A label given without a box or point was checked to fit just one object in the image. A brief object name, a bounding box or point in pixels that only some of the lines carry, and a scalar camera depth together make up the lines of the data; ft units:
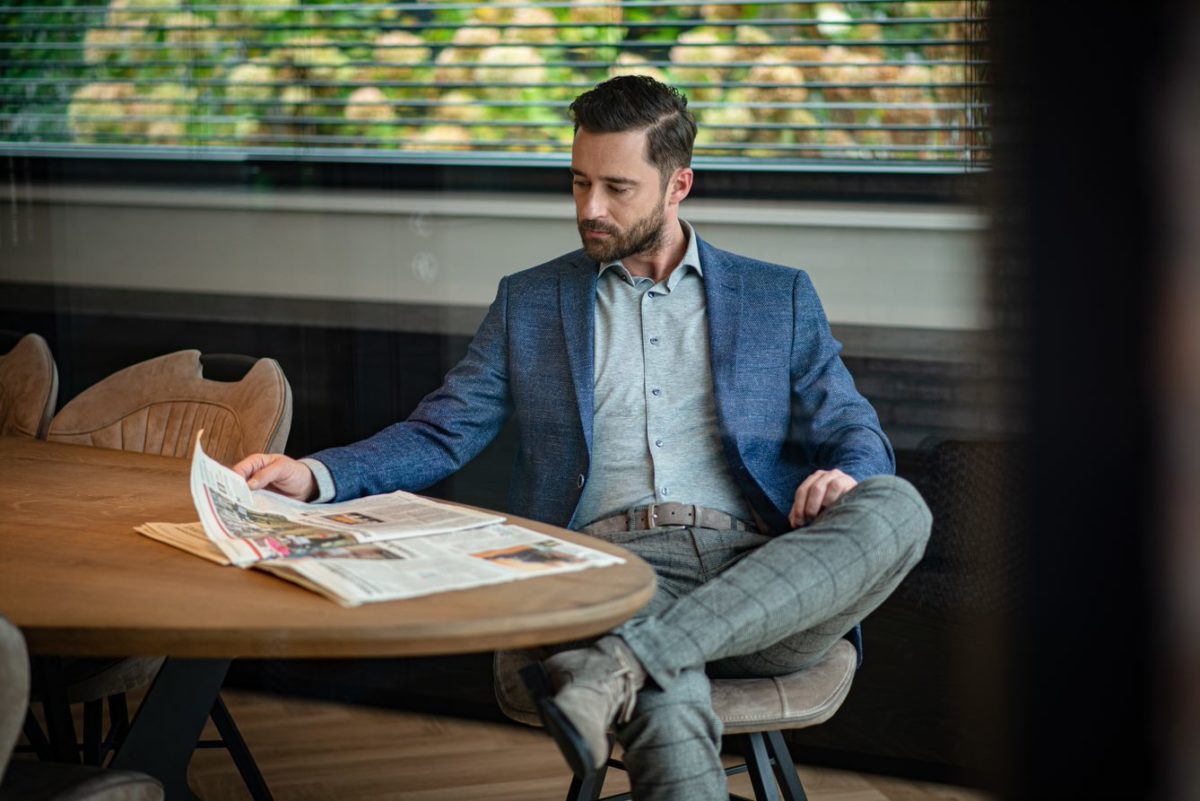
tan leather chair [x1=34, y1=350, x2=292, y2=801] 15.15
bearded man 14.09
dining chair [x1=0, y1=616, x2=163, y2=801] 12.47
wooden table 12.03
